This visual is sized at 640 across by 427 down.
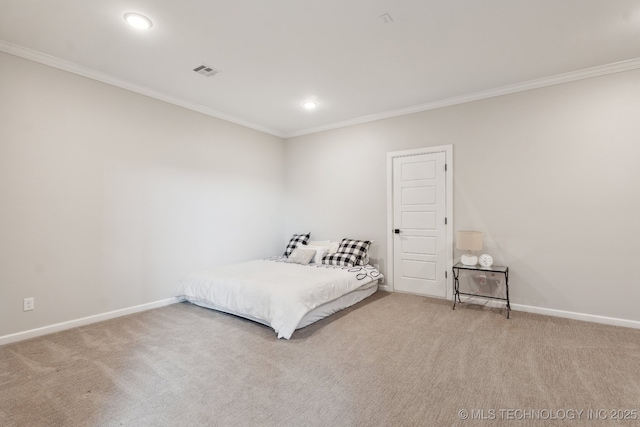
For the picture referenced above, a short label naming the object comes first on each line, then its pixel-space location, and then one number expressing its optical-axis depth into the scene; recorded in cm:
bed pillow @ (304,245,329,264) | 472
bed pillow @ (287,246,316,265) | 465
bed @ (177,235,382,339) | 307
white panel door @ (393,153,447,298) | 425
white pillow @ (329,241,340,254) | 481
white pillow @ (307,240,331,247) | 511
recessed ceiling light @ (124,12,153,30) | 239
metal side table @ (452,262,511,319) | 352
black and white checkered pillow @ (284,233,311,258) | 530
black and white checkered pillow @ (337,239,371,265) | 457
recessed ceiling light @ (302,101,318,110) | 425
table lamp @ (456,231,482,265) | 363
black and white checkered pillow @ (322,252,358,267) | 448
